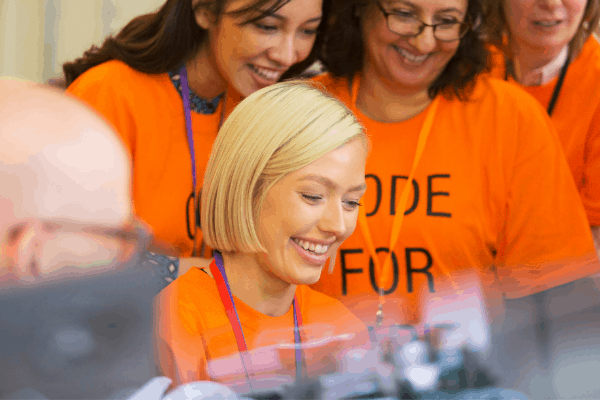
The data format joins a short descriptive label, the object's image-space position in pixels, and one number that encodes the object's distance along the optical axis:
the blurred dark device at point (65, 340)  1.45
